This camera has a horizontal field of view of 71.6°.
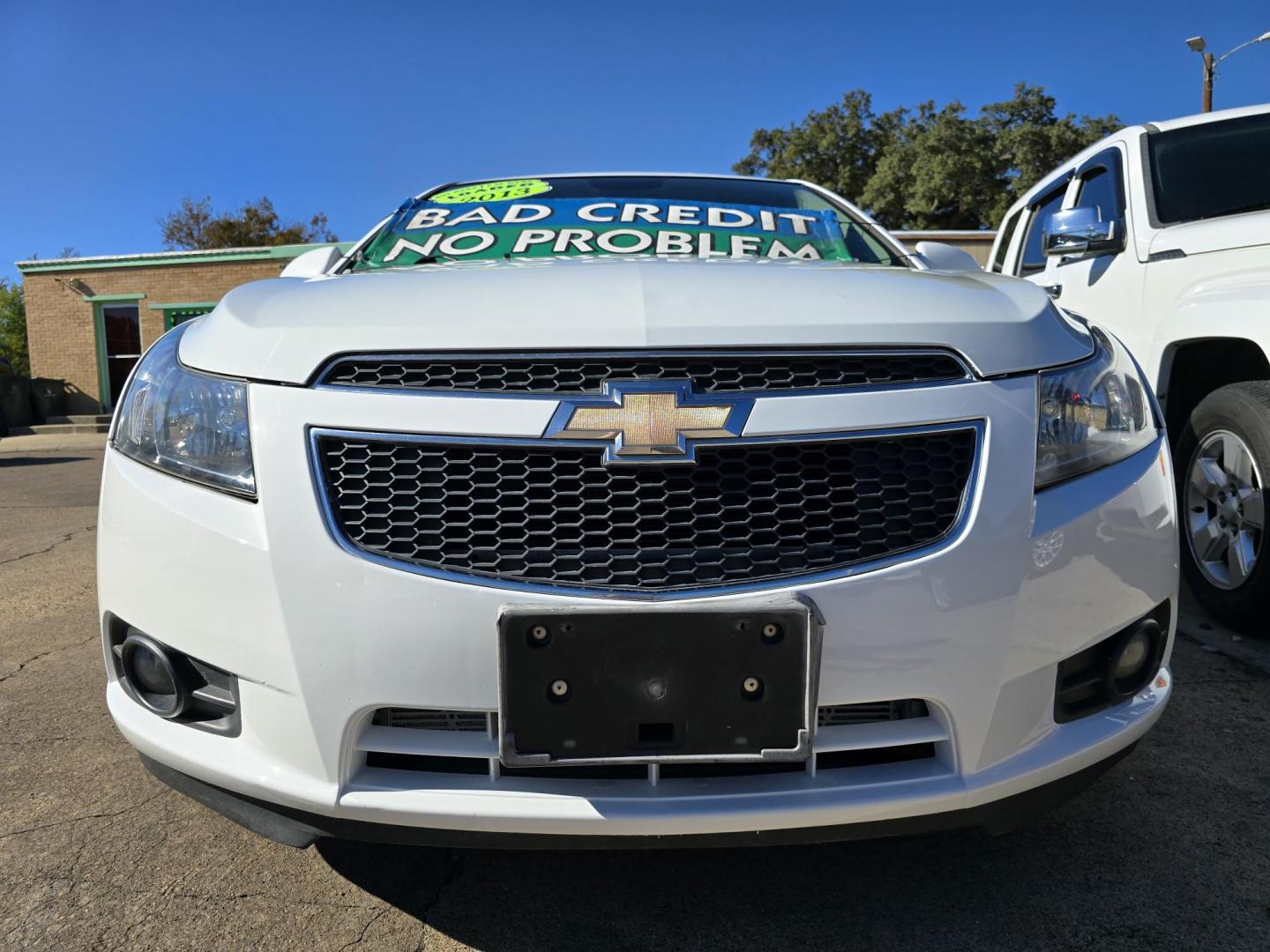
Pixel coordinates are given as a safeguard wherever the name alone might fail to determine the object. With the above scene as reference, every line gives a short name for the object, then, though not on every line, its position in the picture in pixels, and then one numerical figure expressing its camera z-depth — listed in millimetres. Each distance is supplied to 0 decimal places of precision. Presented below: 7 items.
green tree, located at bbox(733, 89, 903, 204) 35438
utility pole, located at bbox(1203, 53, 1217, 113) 14844
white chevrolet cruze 1292
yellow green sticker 2850
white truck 2826
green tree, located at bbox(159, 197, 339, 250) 35094
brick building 19562
